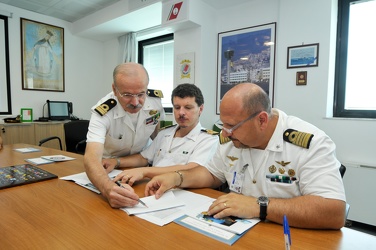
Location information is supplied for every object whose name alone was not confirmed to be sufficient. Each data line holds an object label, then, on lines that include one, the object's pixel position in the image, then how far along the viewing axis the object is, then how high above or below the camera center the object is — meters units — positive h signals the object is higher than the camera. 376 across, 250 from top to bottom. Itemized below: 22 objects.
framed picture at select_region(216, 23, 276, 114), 3.23 +0.75
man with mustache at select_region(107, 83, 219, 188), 1.64 -0.22
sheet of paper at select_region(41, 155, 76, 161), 1.92 -0.40
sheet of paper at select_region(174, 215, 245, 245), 0.77 -0.40
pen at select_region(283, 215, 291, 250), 0.62 -0.32
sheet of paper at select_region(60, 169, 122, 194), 1.25 -0.40
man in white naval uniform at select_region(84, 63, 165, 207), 1.20 -0.10
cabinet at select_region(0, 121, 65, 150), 3.80 -0.41
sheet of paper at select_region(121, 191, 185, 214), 0.98 -0.40
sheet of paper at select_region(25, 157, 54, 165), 1.80 -0.40
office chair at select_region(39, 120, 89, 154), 3.00 -0.35
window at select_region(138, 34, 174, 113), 4.73 +0.99
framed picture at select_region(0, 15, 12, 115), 4.15 +0.62
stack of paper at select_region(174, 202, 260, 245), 0.79 -0.40
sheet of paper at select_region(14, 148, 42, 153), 2.26 -0.41
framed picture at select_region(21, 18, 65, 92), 4.41 +0.96
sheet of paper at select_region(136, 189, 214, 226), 0.90 -0.41
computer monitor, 4.52 -0.05
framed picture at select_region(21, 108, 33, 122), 4.21 -0.14
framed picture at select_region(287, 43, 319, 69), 2.77 +0.65
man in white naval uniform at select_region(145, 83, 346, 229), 0.87 -0.26
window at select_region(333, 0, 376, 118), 2.67 +0.58
